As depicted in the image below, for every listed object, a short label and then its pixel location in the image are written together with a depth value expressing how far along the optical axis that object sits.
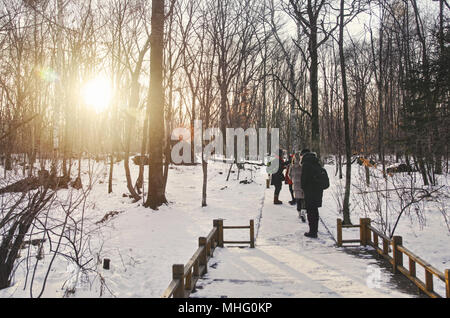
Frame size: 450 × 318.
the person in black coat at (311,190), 6.92
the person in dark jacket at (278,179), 11.37
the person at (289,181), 11.36
